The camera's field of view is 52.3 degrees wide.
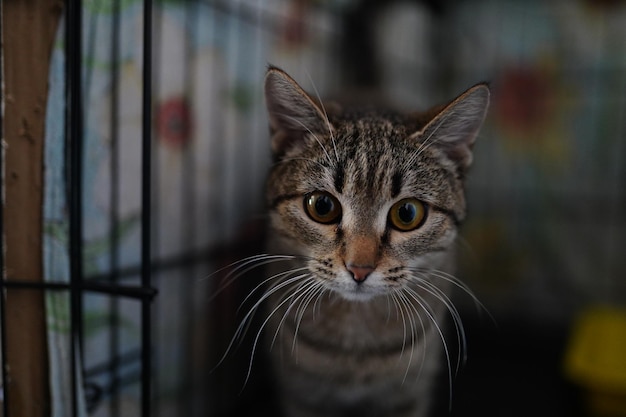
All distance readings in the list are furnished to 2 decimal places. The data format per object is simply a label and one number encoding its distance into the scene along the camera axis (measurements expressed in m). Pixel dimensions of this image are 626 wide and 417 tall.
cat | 0.24
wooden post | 0.24
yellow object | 0.35
